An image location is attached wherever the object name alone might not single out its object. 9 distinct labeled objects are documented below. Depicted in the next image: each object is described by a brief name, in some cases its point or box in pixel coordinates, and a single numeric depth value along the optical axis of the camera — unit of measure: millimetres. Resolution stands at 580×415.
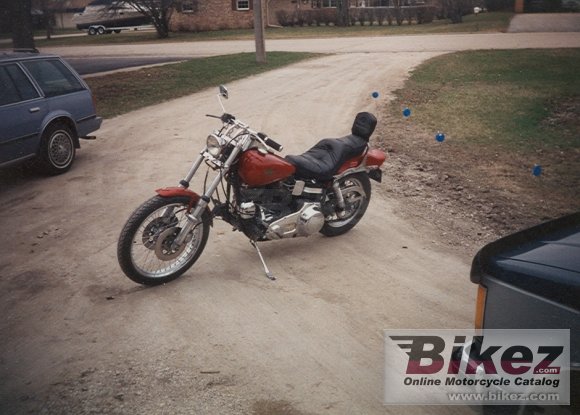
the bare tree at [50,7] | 40719
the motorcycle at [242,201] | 4766
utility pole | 18000
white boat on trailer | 41038
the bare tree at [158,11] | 33531
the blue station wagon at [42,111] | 7737
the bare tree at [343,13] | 36438
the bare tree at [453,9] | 32812
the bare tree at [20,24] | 16297
